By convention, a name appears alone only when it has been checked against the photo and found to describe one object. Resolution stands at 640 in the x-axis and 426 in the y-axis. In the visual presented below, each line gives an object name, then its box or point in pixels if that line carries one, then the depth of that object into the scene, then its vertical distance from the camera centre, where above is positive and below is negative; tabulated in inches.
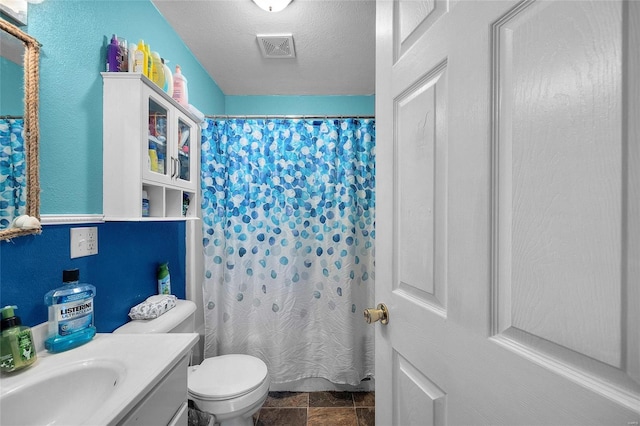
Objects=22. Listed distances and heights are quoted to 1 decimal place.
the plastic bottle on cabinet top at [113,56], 47.1 +25.9
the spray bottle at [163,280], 62.5 -14.5
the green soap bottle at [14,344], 31.0 -14.3
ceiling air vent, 76.2 +46.8
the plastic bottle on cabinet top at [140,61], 48.6 +25.9
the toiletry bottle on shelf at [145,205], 49.5 +1.5
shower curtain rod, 78.4 +26.6
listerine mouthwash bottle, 36.9 -13.3
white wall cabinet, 46.6 +11.8
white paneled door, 14.0 +0.0
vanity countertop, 27.7 -17.6
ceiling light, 62.3 +45.9
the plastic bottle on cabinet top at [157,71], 51.4 +25.8
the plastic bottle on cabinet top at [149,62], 49.7 +26.4
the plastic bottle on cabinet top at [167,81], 54.2 +25.6
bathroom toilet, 53.1 -33.5
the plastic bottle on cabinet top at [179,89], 58.6 +25.7
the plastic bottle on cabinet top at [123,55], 47.6 +26.5
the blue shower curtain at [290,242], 78.5 -7.9
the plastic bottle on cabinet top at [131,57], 48.3 +26.6
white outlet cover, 42.9 -4.3
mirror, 33.8 +8.1
